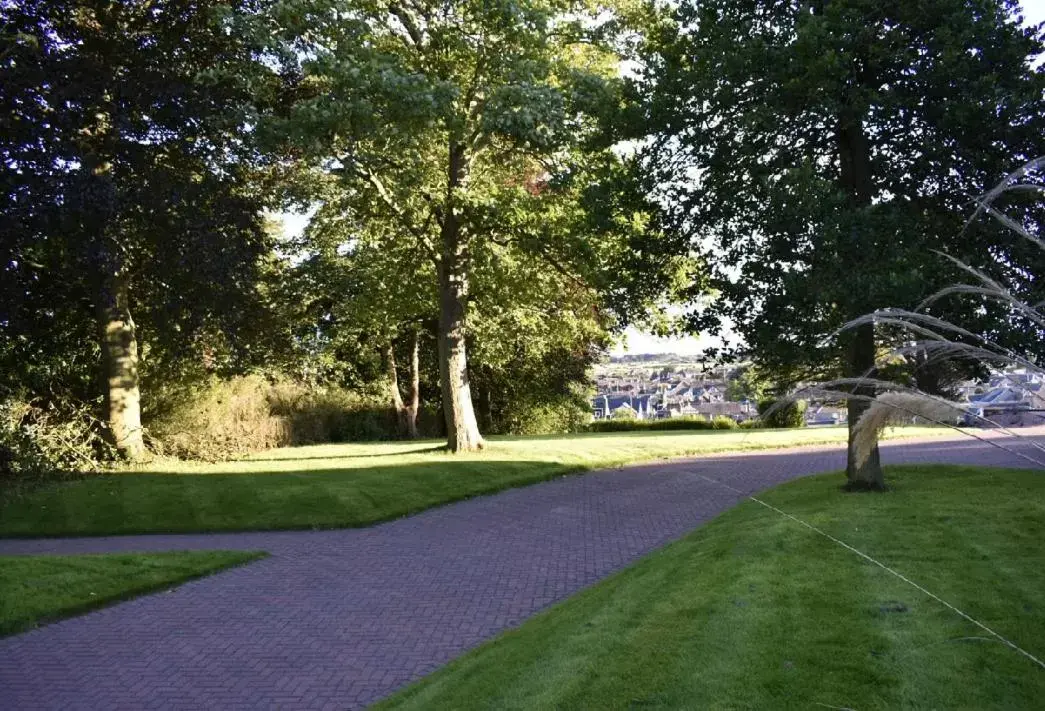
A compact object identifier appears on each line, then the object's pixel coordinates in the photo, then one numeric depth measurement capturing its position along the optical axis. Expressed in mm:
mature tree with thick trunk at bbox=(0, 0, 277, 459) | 15609
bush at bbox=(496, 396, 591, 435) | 39188
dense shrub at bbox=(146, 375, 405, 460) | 22578
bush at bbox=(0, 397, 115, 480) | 15462
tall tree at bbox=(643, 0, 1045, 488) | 11648
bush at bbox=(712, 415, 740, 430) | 35906
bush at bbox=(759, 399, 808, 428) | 31903
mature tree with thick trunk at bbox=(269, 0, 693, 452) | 17438
